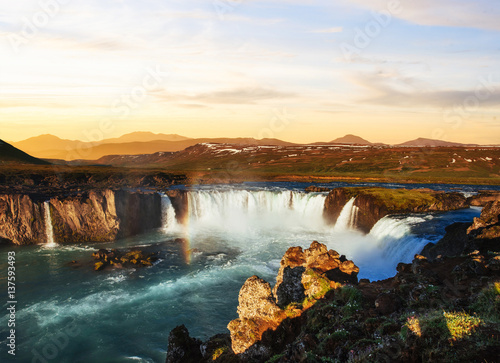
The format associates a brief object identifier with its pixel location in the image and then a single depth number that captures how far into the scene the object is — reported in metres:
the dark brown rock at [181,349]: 16.30
